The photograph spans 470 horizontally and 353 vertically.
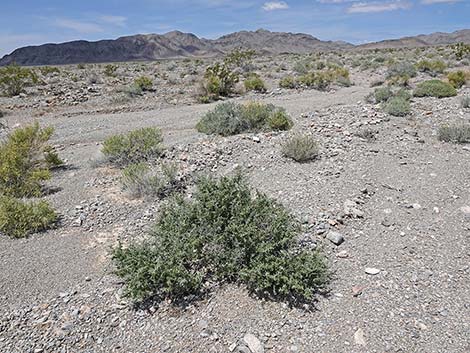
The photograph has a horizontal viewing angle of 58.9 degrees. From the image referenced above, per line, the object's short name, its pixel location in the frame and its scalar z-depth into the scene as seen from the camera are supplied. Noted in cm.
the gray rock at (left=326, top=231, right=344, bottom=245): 588
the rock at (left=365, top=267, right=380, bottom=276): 530
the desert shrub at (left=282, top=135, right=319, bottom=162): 894
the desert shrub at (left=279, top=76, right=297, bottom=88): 2319
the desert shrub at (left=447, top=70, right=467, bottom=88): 1858
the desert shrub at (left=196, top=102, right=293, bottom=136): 1154
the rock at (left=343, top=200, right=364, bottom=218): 664
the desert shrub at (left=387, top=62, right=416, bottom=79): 2377
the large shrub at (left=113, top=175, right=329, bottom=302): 478
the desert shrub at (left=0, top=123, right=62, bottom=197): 809
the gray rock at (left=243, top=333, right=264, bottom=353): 415
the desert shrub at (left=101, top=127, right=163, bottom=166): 980
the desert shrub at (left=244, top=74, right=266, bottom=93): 2234
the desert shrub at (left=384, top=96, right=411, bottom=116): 1251
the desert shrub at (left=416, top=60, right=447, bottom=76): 2523
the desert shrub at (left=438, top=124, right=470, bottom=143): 1014
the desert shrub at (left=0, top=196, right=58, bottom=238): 655
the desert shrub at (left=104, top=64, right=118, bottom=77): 3201
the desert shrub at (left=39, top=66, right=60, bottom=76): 3407
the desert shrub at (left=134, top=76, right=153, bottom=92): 2338
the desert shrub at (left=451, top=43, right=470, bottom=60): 3272
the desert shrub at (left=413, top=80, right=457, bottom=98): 1570
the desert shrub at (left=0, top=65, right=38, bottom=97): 2208
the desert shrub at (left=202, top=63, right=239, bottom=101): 2062
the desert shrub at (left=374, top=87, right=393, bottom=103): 1532
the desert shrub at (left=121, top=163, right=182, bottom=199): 786
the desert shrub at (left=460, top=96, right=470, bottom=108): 1354
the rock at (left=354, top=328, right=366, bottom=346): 424
